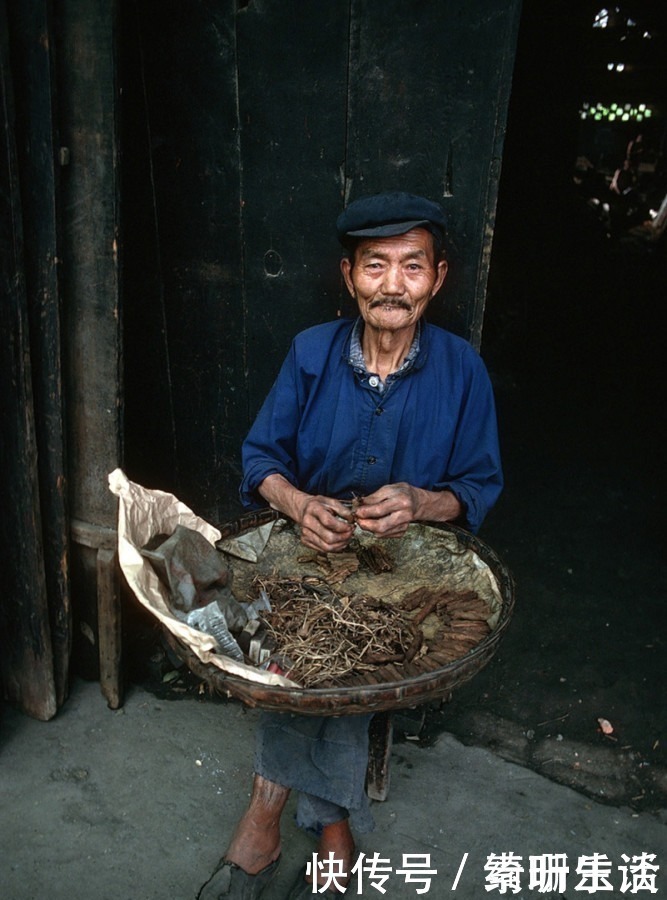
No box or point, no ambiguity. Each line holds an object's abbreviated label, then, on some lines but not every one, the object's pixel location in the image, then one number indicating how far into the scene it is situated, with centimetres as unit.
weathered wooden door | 215
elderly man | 199
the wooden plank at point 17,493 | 212
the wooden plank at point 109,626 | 261
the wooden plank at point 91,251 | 212
